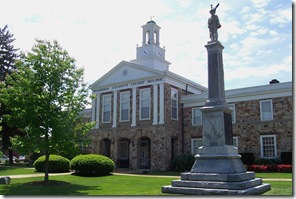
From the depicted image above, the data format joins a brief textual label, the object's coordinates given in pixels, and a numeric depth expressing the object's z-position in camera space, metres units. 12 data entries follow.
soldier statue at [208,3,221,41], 14.07
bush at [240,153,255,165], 26.23
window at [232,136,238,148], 27.78
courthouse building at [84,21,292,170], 26.45
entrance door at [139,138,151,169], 31.25
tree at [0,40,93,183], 16.59
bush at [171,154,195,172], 27.12
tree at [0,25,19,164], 35.22
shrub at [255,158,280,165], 24.93
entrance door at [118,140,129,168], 32.09
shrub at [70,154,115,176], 23.52
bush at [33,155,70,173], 26.25
